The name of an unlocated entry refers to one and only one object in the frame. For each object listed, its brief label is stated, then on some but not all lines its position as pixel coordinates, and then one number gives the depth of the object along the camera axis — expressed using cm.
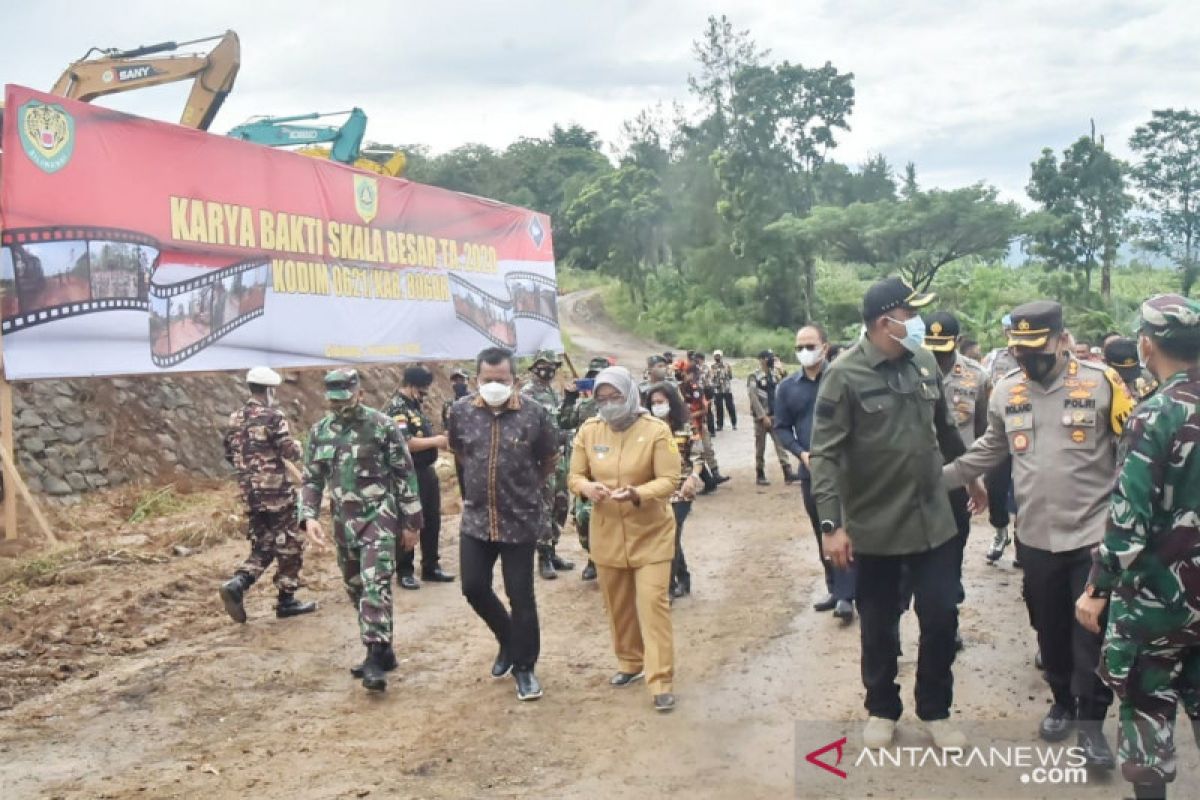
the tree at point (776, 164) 4122
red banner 975
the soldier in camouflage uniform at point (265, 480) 766
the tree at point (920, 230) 3262
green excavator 1856
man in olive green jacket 449
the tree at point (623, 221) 4669
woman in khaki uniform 541
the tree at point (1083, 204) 3353
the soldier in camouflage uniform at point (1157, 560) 317
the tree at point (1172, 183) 3478
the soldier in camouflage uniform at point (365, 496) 602
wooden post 926
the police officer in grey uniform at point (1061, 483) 433
